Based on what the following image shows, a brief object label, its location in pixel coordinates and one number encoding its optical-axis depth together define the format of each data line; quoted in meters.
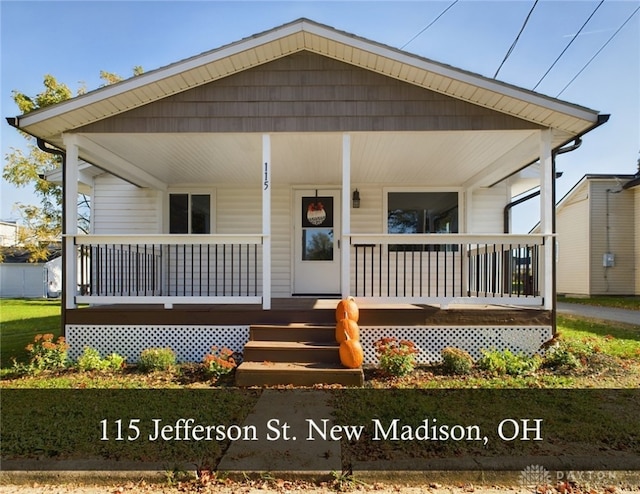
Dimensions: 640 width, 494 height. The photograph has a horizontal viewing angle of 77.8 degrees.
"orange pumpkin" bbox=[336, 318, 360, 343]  4.58
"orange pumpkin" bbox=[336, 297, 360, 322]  4.80
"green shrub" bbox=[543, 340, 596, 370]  4.84
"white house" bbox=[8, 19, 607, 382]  5.09
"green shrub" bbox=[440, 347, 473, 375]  4.66
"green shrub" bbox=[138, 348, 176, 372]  4.78
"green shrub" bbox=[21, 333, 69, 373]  4.84
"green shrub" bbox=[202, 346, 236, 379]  4.54
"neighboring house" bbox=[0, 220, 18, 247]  25.99
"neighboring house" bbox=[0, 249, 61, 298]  21.61
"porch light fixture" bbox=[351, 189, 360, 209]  7.95
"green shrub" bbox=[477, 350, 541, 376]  4.70
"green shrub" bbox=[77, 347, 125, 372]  4.84
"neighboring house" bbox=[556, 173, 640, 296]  15.52
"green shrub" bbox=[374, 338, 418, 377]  4.54
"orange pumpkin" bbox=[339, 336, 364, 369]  4.34
